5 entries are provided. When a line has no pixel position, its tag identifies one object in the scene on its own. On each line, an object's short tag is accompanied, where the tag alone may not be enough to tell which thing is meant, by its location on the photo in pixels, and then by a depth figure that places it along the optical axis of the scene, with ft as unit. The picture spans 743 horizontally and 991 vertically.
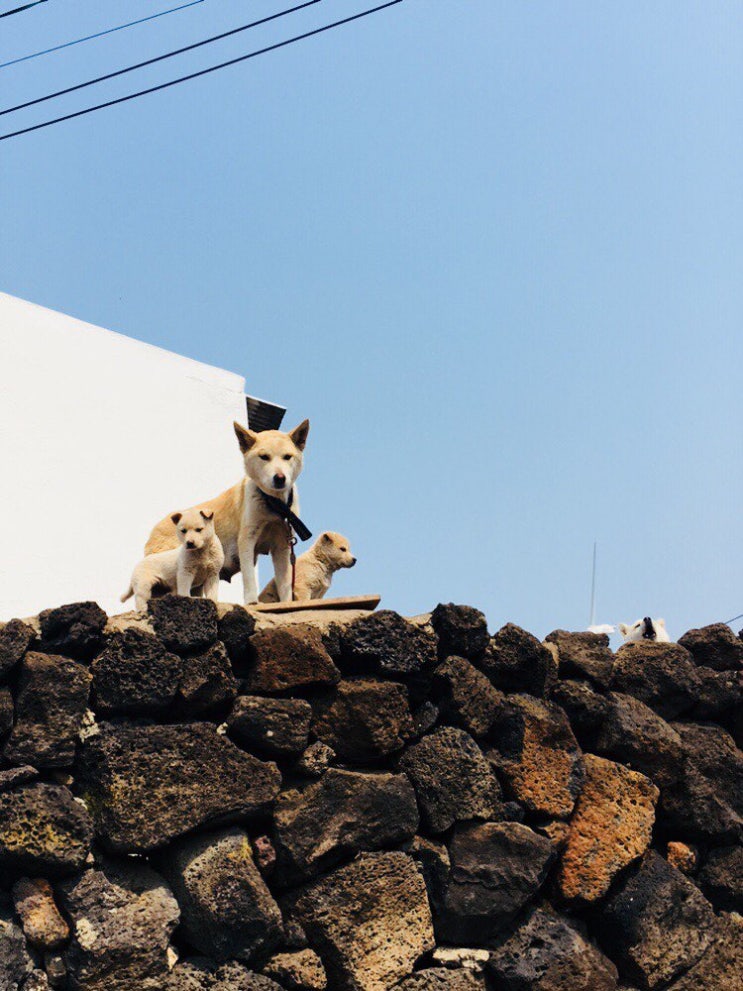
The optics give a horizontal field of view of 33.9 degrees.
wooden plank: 19.53
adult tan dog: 20.30
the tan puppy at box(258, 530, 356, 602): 22.76
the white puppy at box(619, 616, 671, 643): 25.32
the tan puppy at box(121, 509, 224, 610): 19.62
